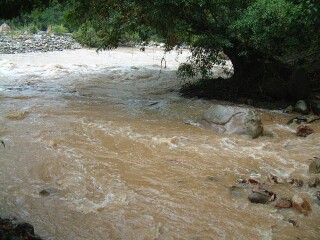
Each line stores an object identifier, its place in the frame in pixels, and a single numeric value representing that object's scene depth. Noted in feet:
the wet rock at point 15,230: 9.61
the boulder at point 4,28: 117.27
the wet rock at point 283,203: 14.45
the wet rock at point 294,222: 13.25
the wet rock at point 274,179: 16.77
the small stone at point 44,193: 15.01
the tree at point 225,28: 25.11
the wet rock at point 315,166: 17.63
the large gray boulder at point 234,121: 23.73
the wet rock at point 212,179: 17.08
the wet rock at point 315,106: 28.89
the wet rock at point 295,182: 16.49
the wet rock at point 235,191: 15.65
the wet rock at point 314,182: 16.17
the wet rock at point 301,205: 14.11
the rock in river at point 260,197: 14.88
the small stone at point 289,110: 30.14
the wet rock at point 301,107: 29.49
